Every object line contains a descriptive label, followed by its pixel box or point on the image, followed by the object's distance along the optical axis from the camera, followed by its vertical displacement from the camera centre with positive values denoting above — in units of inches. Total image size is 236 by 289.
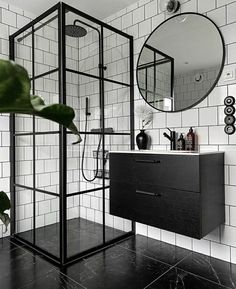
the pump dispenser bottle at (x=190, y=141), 81.0 +0.4
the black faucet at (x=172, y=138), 85.0 +1.5
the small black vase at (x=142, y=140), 92.0 +0.9
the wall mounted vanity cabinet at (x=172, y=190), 65.8 -13.9
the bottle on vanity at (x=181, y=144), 81.8 -0.6
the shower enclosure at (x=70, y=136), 79.4 +2.4
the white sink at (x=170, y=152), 66.3 -2.9
